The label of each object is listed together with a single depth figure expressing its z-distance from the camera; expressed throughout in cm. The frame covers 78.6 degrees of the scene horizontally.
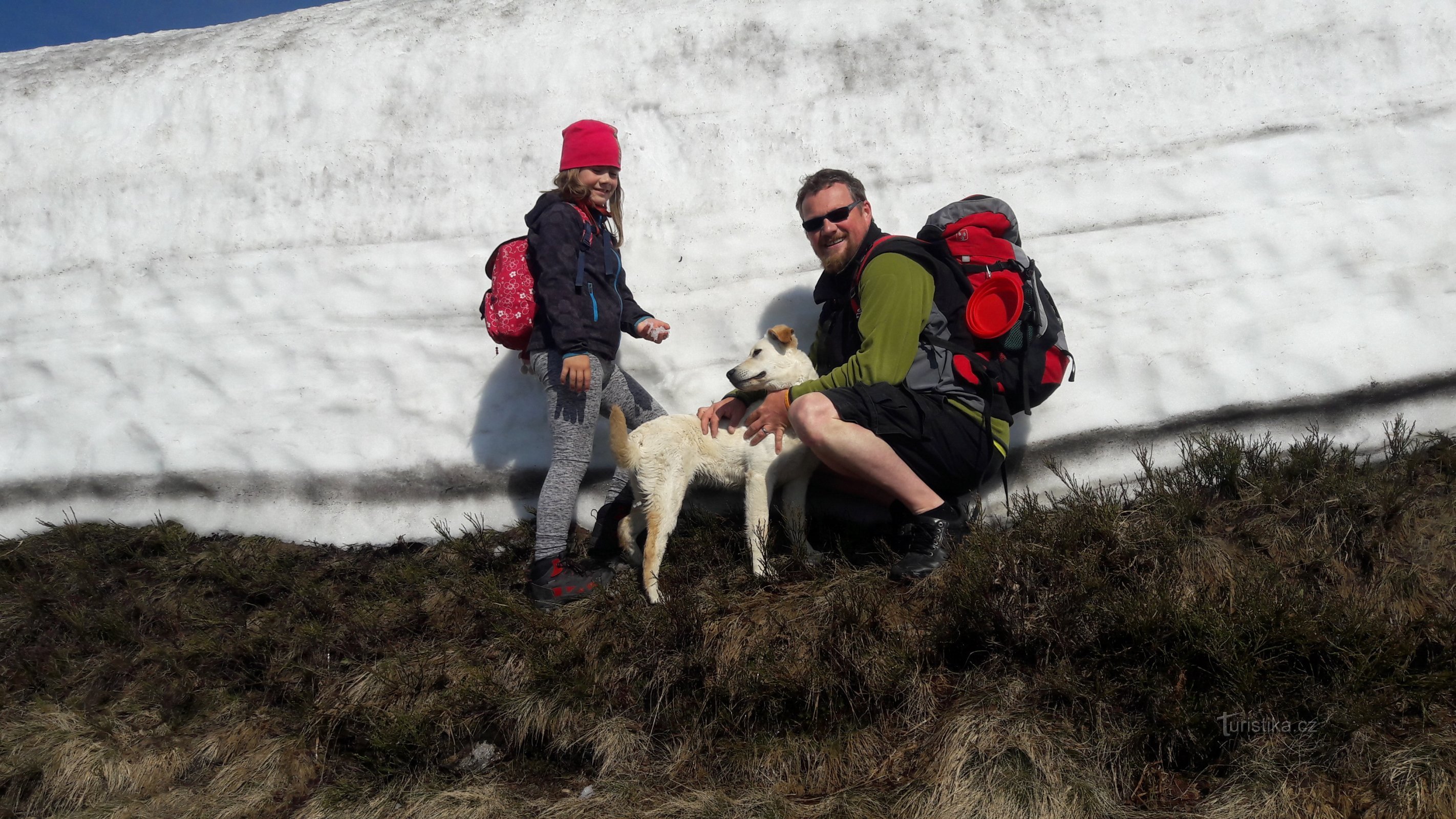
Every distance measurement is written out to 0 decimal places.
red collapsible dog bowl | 469
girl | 483
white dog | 488
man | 450
